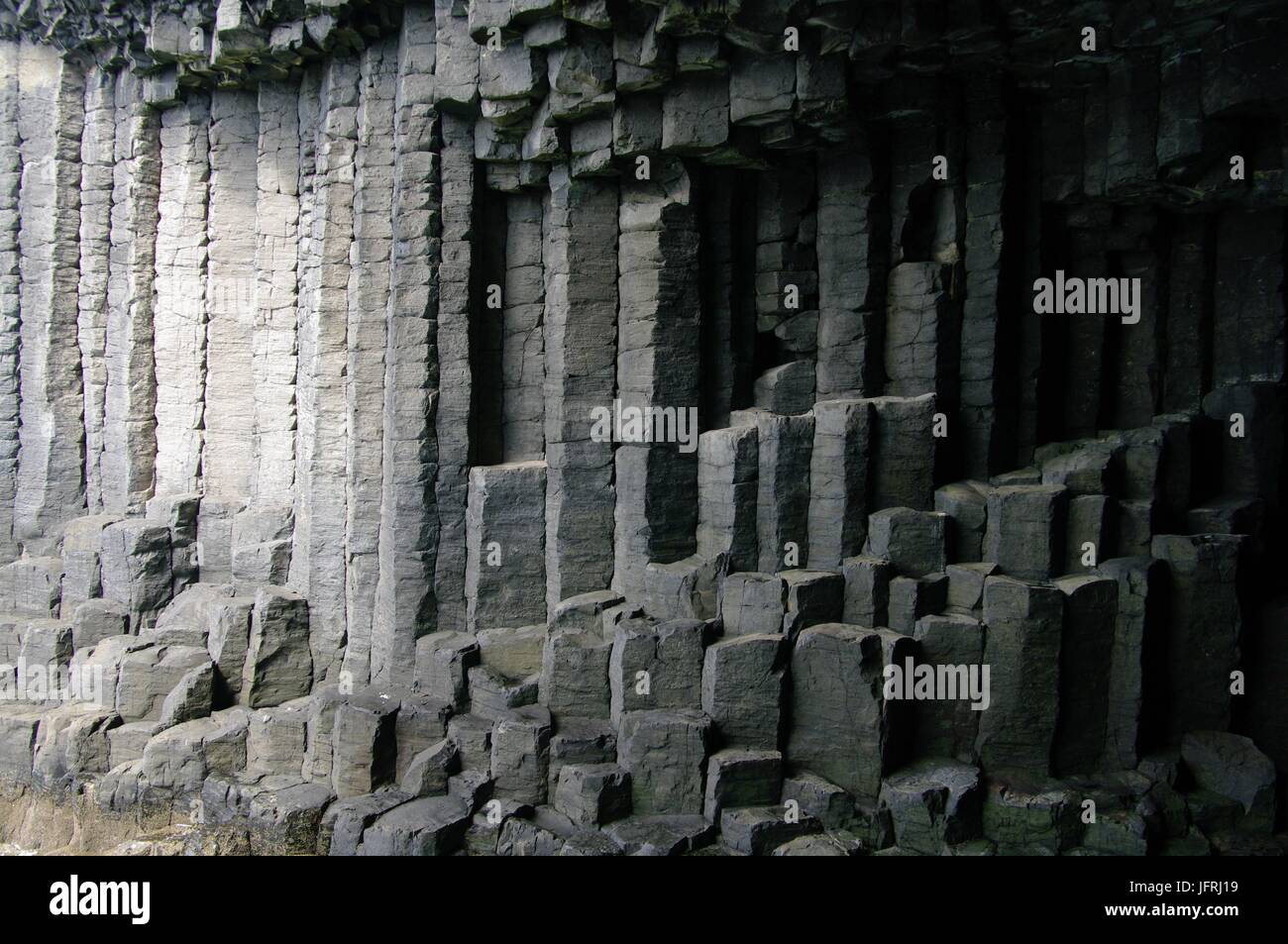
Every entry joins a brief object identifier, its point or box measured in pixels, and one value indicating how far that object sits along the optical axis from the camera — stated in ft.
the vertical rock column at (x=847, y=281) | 32.17
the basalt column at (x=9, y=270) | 44.93
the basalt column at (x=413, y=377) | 33.83
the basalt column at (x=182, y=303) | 42.11
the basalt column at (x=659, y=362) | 32.14
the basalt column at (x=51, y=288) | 44.50
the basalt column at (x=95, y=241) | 44.47
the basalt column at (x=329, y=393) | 36.60
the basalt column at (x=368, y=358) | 35.22
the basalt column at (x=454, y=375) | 33.99
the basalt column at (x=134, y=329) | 42.55
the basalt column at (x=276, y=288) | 40.14
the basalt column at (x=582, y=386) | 33.14
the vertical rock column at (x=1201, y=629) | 27.89
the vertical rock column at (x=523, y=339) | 35.12
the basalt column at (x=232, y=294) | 41.70
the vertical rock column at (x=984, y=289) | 31.50
